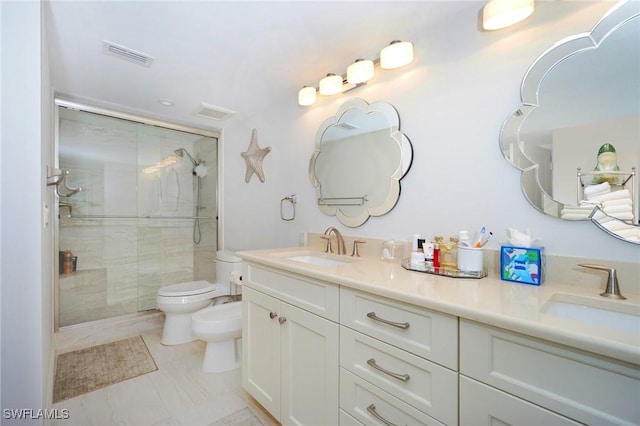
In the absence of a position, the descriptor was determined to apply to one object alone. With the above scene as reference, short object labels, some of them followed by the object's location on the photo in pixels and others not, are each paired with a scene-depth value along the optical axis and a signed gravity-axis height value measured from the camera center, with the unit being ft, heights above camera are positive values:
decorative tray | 3.70 -0.84
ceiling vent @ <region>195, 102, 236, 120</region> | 8.34 +3.11
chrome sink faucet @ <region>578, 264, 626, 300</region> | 2.95 -0.81
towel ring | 7.68 +0.17
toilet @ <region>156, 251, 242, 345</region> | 7.76 -2.49
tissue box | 3.41 -0.66
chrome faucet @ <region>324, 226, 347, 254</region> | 6.02 -0.66
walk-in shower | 8.48 -0.05
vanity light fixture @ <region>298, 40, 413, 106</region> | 4.80 +2.72
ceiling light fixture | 3.65 +2.65
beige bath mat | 5.92 -3.70
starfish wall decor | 8.80 +1.76
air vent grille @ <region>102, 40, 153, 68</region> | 5.36 +3.15
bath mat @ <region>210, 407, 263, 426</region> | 4.91 -3.71
